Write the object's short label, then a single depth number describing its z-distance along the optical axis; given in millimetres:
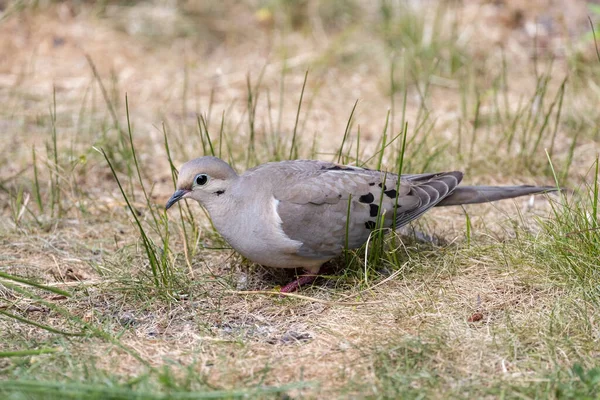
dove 7051
